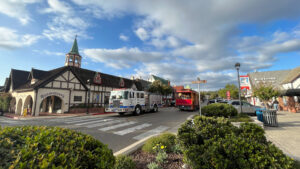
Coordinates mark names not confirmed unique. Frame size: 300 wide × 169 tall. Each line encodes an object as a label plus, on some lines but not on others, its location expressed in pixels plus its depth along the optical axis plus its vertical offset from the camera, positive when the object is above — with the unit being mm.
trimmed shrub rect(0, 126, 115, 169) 1329 -660
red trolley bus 21072 -715
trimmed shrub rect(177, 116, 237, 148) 3393 -1019
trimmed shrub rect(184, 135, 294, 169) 2107 -1102
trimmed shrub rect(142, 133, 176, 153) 4013 -1570
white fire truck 14109 -688
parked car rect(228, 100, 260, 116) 15240 -1653
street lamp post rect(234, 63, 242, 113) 12017 +2724
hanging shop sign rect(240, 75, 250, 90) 13258 +1336
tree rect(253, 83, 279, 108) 12992 +148
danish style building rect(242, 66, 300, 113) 18959 +333
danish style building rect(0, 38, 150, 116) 17075 +957
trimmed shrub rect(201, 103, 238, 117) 8993 -1112
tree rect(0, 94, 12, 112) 19117 -823
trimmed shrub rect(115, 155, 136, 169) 2707 -1484
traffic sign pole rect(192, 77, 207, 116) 8419 +914
